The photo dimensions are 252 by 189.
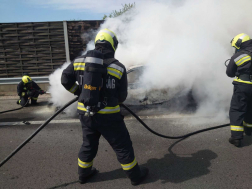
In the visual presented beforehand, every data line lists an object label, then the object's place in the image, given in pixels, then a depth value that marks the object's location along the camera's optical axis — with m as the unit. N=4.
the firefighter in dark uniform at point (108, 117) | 2.25
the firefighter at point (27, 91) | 6.22
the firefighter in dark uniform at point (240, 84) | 3.23
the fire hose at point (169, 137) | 2.62
